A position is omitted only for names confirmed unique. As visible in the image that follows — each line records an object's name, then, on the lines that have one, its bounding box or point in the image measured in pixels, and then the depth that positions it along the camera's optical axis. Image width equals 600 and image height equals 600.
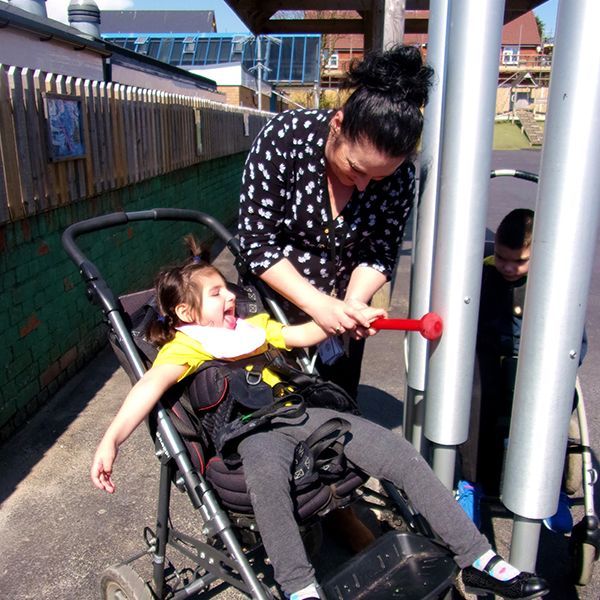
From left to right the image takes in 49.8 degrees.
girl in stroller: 1.92
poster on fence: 4.06
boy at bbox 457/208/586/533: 2.71
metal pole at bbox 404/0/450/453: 2.36
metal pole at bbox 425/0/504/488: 1.87
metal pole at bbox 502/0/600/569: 1.64
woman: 2.02
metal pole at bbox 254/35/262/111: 22.24
